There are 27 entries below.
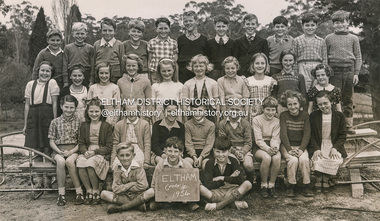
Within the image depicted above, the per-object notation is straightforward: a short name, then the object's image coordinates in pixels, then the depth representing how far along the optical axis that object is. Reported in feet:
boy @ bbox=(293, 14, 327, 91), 16.55
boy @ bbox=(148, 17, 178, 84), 16.57
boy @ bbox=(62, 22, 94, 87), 16.48
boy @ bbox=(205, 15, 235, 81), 16.58
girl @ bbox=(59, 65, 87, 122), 15.23
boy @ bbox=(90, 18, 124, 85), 16.69
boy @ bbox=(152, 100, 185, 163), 14.17
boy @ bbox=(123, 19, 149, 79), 16.46
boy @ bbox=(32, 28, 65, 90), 16.47
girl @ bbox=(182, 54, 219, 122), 15.28
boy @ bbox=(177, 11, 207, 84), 16.63
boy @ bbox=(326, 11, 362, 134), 16.91
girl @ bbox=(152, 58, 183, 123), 15.16
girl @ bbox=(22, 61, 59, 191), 15.52
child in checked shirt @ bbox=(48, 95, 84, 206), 14.17
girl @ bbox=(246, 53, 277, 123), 15.39
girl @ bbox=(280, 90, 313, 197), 14.05
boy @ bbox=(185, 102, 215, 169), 14.12
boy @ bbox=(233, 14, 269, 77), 16.56
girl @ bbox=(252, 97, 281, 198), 13.94
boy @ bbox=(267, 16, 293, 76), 16.70
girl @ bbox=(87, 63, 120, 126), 15.08
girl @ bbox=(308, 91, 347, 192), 14.51
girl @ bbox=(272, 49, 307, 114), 15.48
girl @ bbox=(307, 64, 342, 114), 15.16
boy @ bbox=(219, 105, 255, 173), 14.43
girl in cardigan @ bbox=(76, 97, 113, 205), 13.75
